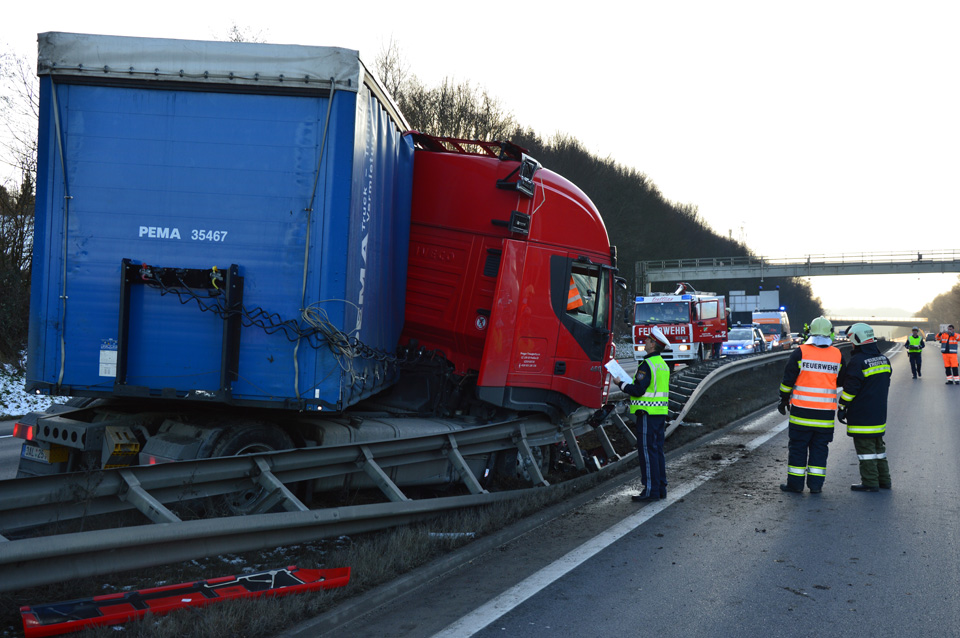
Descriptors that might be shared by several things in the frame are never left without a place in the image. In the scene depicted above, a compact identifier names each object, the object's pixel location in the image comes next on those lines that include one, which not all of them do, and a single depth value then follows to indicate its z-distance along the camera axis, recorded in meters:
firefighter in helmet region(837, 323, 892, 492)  7.49
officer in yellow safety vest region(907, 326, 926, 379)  24.57
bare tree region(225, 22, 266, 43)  26.57
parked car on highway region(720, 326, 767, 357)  35.44
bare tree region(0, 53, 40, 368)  17.67
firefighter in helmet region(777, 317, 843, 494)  7.37
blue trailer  4.95
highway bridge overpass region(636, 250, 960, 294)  63.56
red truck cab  7.04
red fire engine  24.19
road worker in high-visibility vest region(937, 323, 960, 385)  22.11
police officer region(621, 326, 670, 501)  7.01
